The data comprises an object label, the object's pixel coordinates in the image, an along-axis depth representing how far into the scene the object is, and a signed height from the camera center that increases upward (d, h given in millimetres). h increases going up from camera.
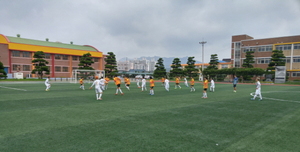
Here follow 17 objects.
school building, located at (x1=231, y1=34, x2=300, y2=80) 46375 +6959
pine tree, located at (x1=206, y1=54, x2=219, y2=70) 50881 +3388
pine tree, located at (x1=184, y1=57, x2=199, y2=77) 52725 +1701
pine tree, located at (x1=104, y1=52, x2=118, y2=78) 51469 +2116
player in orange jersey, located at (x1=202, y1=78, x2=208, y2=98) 13488 -921
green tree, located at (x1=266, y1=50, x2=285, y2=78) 42656 +2984
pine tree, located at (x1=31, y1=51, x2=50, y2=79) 40662 +1603
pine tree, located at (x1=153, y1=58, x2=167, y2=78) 54531 +783
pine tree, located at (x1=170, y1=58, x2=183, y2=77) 54000 +1104
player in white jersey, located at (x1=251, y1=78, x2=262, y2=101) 12220 -1018
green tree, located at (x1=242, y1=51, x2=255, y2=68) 47031 +3166
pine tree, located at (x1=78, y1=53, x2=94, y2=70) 47969 +2981
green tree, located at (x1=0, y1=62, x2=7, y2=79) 36331 -67
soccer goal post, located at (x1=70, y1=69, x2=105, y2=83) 45262 -735
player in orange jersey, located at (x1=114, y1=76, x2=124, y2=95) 15616 -760
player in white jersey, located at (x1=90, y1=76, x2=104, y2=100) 12155 -878
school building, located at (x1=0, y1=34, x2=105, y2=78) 44031 +4884
